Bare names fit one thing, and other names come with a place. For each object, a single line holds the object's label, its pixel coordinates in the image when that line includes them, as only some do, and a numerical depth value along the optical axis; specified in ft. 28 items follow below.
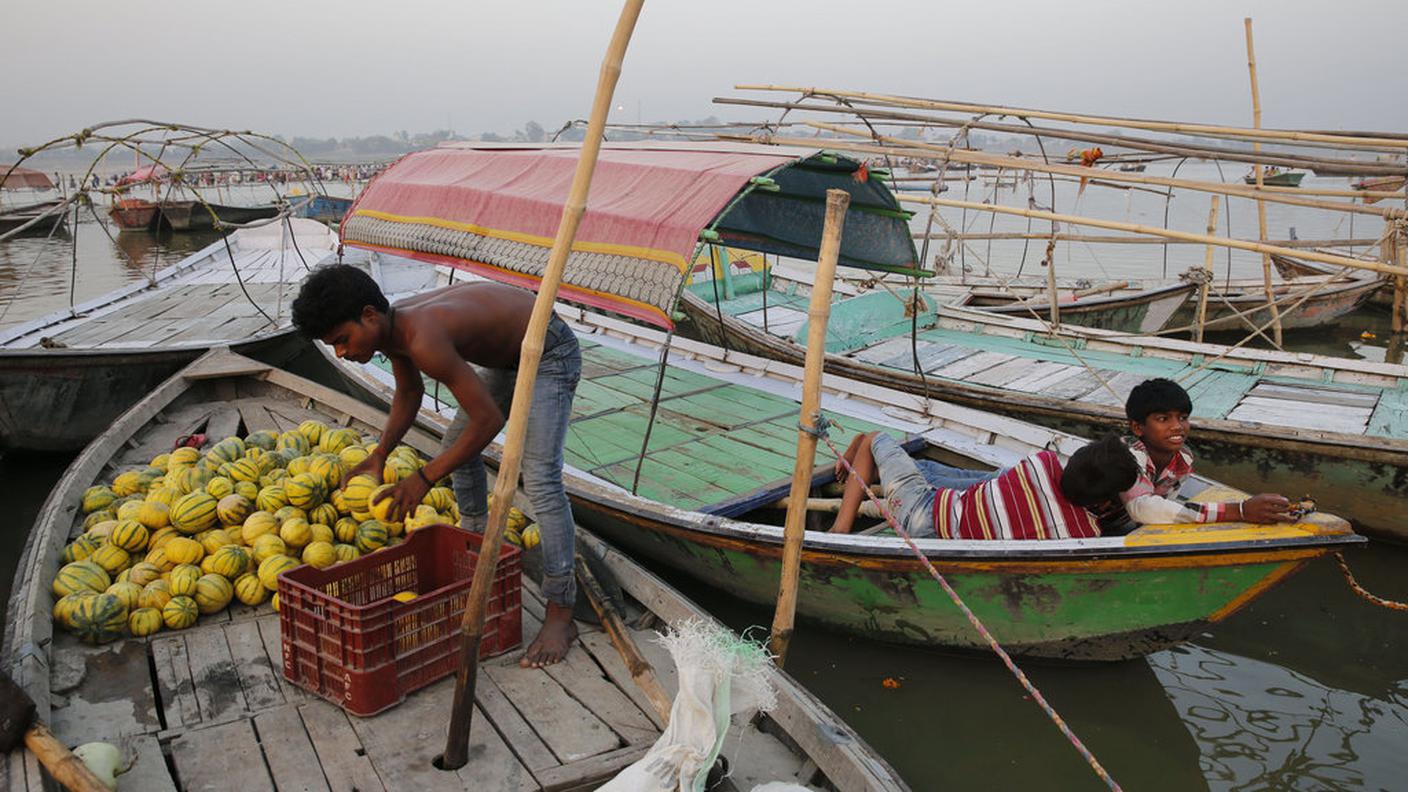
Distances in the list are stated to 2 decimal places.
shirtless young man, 9.95
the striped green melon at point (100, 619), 11.23
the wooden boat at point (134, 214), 83.05
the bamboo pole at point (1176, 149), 15.30
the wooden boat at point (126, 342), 23.62
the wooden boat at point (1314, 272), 46.64
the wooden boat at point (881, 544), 12.77
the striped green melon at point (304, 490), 13.71
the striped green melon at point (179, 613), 11.70
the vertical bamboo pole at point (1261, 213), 32.01
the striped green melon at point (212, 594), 12.10
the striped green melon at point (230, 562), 12.41
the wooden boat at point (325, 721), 9.09
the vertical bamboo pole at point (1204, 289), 30.73
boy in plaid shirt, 12.55
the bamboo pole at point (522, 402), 8.46
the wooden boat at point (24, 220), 74.66
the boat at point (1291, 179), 83.02
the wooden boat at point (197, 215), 84.52
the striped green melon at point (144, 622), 11.53
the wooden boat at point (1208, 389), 19.71
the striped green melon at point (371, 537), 13.53
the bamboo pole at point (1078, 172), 17.43
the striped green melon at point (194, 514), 13.11
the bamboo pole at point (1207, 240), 17.07
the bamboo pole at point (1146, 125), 19.60
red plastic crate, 9.80
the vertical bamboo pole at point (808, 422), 11.34
